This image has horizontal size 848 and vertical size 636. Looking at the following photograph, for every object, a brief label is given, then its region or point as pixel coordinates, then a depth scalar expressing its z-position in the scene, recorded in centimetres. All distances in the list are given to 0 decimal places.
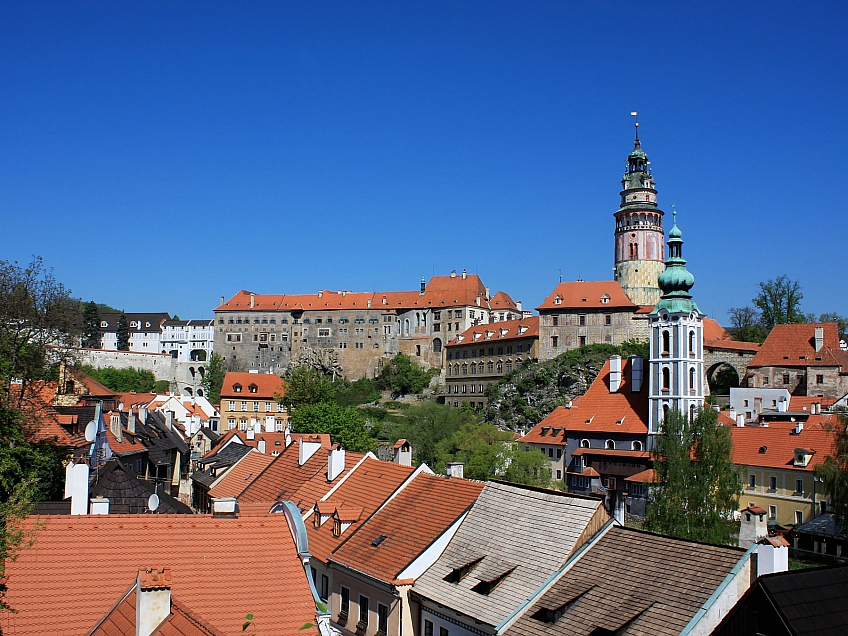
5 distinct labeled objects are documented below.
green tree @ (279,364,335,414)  8319
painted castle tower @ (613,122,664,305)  10112
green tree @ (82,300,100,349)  13144
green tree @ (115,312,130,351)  13775
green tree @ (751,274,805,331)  9594
